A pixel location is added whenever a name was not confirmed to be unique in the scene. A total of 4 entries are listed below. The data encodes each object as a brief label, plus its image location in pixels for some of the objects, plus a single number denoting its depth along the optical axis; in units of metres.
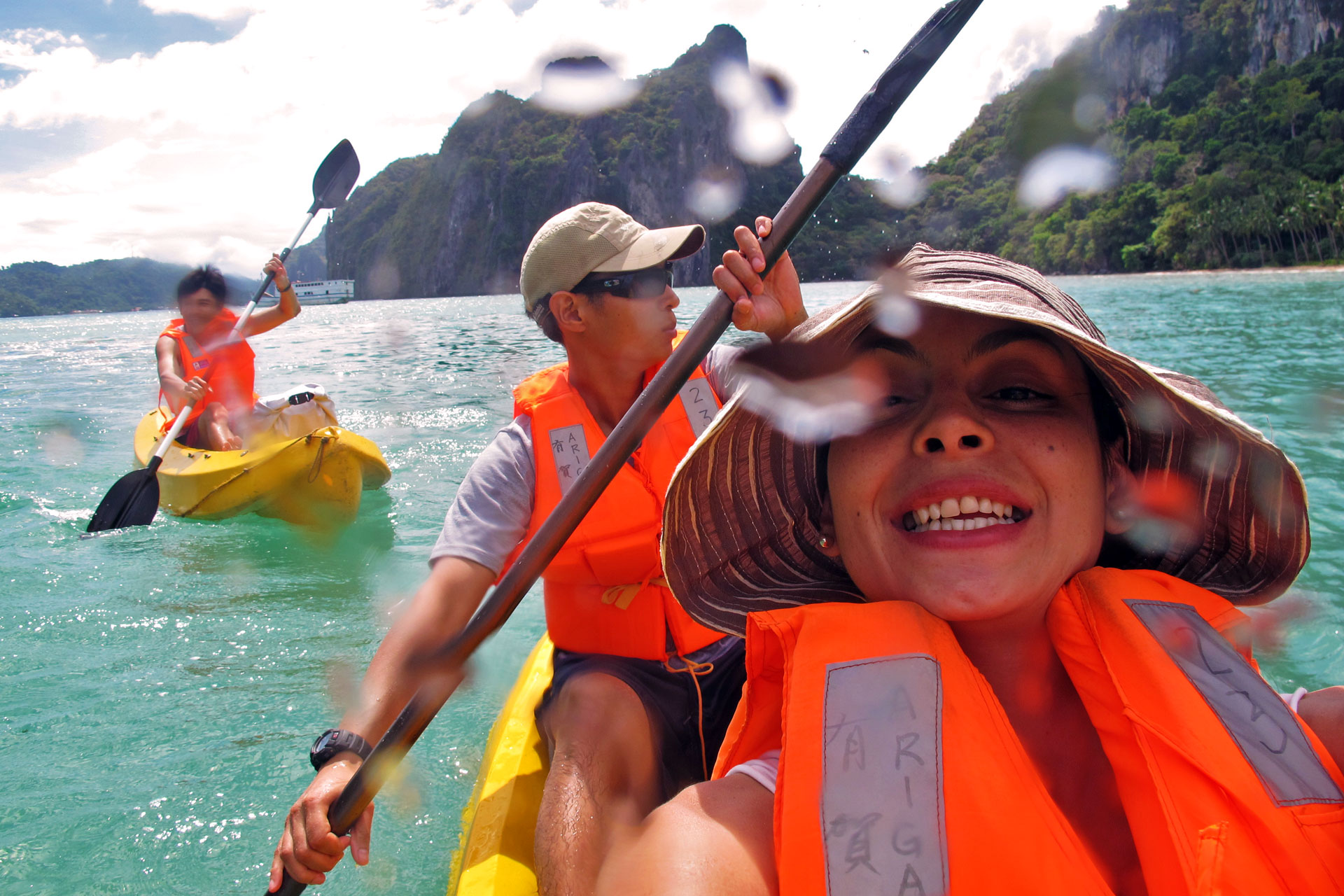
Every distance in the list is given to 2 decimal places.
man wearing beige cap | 1.66
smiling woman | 0.91
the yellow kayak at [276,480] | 5.64
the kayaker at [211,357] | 6.44
